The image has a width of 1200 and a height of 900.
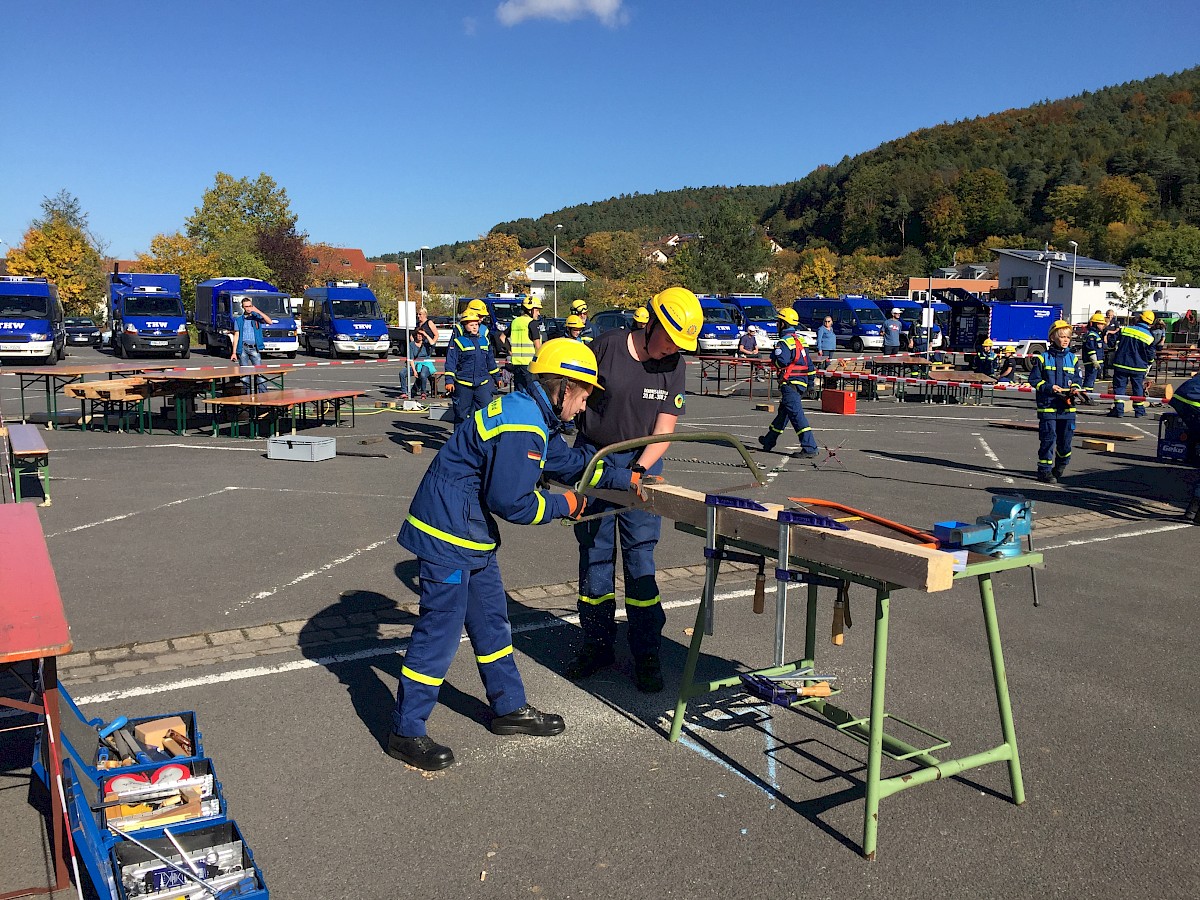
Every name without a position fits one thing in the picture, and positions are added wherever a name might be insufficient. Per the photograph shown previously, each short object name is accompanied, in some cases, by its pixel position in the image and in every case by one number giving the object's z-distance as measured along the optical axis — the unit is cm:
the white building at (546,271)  10306
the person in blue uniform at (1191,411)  975
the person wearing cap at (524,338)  1149
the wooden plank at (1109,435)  1529
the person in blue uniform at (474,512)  406
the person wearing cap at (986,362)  2675
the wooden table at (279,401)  1395
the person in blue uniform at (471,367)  1198
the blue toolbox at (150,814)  316
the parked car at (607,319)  3291
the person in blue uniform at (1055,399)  1124
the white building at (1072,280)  7056
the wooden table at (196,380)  1495
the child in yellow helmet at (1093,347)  2217
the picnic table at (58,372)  1555
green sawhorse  364
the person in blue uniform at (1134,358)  1858
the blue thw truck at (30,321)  2894
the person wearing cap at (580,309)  1897
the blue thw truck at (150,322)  3173
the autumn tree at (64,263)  5903
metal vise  373
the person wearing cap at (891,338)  4103
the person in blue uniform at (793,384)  1323
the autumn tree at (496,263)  7081
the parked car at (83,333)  4062
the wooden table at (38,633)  288
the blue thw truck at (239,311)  3388
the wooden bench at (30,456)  922
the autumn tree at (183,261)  5750
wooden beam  336
